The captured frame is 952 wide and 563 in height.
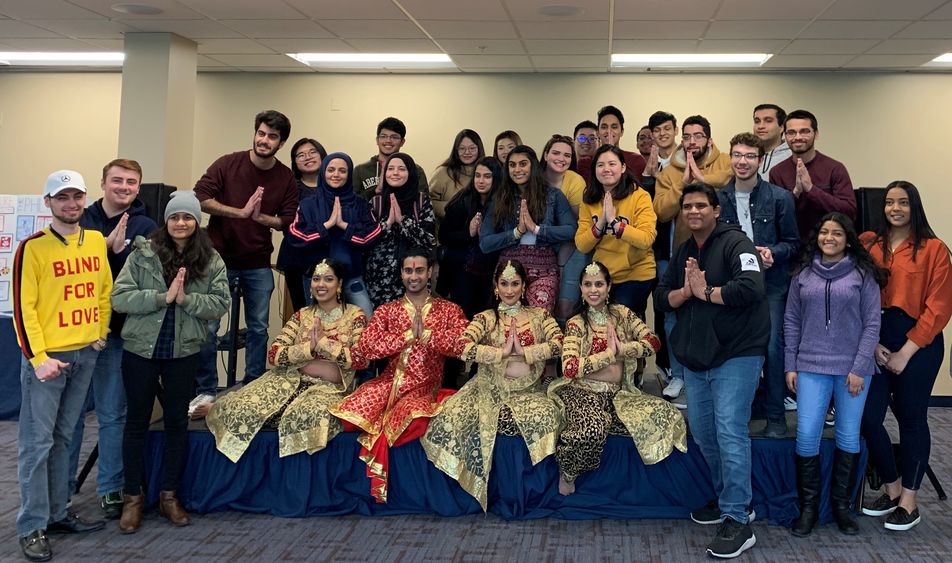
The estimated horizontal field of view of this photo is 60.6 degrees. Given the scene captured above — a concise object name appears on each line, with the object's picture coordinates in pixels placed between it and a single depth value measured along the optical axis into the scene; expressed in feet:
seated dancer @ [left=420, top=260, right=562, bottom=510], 12.16
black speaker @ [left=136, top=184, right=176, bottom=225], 14.01
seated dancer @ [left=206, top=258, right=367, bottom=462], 12.42
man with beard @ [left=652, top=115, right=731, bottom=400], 13.78
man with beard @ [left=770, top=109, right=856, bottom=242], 13.30
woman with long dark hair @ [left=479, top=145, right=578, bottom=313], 13.84
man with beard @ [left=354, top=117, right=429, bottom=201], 15.85
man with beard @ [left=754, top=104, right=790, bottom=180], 15.42
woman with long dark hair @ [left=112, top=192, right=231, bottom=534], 11.24
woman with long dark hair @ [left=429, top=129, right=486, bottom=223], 16.17
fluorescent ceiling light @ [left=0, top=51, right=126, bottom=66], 24.17
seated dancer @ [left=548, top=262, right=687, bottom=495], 12.01
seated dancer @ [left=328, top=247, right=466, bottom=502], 12.48
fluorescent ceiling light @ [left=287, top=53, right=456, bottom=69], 23.30
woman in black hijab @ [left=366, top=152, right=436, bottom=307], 14.34
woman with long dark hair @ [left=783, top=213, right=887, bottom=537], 11.09
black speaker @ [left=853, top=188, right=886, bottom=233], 12.93
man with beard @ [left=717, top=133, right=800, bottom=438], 12.48
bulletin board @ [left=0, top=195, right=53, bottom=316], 18.81
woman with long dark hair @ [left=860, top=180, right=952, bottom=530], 11.34
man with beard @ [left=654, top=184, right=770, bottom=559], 10.77
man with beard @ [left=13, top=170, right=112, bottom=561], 10.21
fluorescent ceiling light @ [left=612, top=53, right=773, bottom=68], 22.52
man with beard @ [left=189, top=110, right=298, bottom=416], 14.46
